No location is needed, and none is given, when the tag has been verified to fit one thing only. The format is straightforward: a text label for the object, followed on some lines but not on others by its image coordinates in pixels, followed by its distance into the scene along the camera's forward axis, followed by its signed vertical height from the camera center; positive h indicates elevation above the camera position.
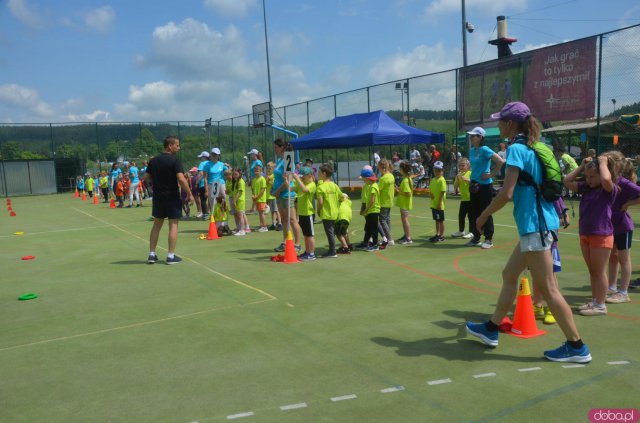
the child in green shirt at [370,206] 9.87 -0.82
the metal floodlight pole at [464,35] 27.17 +6.42
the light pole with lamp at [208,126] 44.79 +3.63
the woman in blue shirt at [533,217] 4.31 -0.49
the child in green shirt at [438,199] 10.75 -0.78
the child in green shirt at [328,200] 9.30 -0.62
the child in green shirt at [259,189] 12.86 -0.54
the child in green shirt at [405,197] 10.73 -0.72
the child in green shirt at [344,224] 9.61 -1.09
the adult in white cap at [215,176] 13.83 -0.20
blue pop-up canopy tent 20.91 +1.17
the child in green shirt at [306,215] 9.29 -0.87
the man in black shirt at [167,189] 9.30 -0.33
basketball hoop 33.22 +3.46
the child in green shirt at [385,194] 10.20 -0.61
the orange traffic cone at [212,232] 12.61 -1.51
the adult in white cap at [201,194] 16.57 -0.80
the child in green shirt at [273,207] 13.60 -1.07
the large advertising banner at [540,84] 17.02 +2.64
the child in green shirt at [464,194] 10.69 -0.70
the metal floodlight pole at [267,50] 33.91 +8.10
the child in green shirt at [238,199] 12.72 -0.75
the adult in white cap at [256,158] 13.34 +0.24
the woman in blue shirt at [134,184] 23.14 -0.55
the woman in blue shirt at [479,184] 9.69 -0.48
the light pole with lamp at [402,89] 23.95 +3.30
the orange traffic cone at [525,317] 5.13 -1.56
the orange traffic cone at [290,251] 9.17 -1.48
